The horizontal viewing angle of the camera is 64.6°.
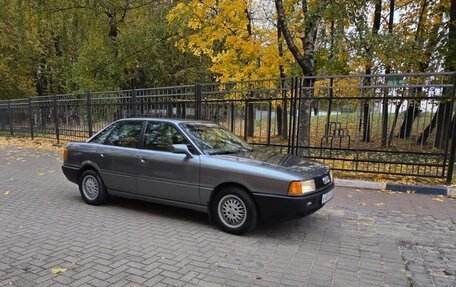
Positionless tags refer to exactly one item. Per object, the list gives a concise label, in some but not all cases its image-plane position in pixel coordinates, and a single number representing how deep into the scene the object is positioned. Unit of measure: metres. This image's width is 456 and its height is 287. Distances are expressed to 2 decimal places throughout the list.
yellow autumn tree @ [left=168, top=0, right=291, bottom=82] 13.24
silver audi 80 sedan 4.67
